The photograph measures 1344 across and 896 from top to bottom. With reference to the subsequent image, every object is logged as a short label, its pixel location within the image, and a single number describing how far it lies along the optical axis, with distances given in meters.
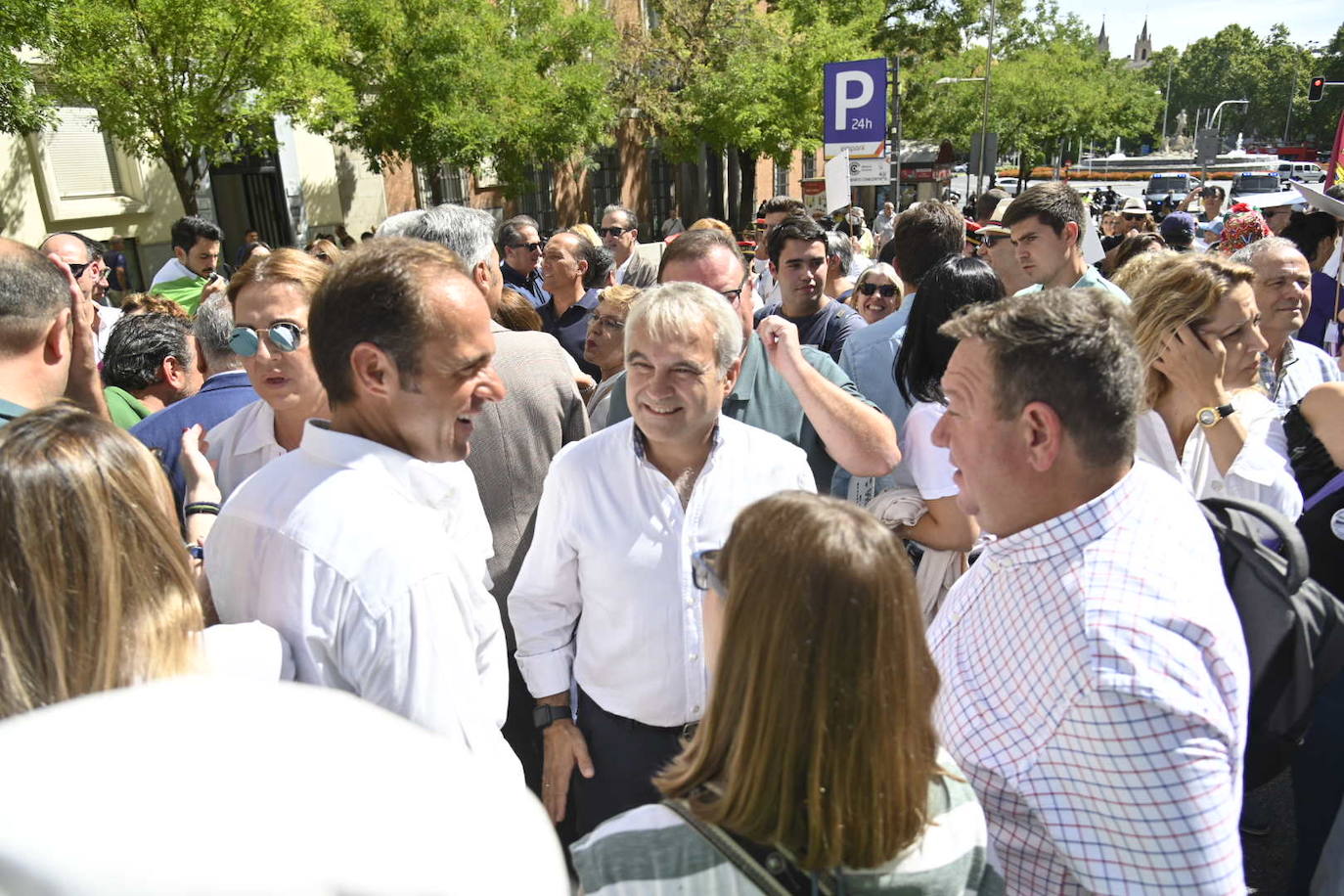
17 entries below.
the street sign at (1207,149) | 28.42
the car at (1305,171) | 38.69
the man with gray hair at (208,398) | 2.83
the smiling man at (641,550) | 2.31
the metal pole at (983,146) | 18.50
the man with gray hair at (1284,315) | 3.63
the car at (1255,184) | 29.72
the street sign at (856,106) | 8.59
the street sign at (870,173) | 9.13
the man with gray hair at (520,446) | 2.99
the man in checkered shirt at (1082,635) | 1.45
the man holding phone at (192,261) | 7.23
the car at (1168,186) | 33.56
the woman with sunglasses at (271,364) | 2.67
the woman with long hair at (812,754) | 1.29
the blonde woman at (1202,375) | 2.75
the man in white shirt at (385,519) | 1.54
